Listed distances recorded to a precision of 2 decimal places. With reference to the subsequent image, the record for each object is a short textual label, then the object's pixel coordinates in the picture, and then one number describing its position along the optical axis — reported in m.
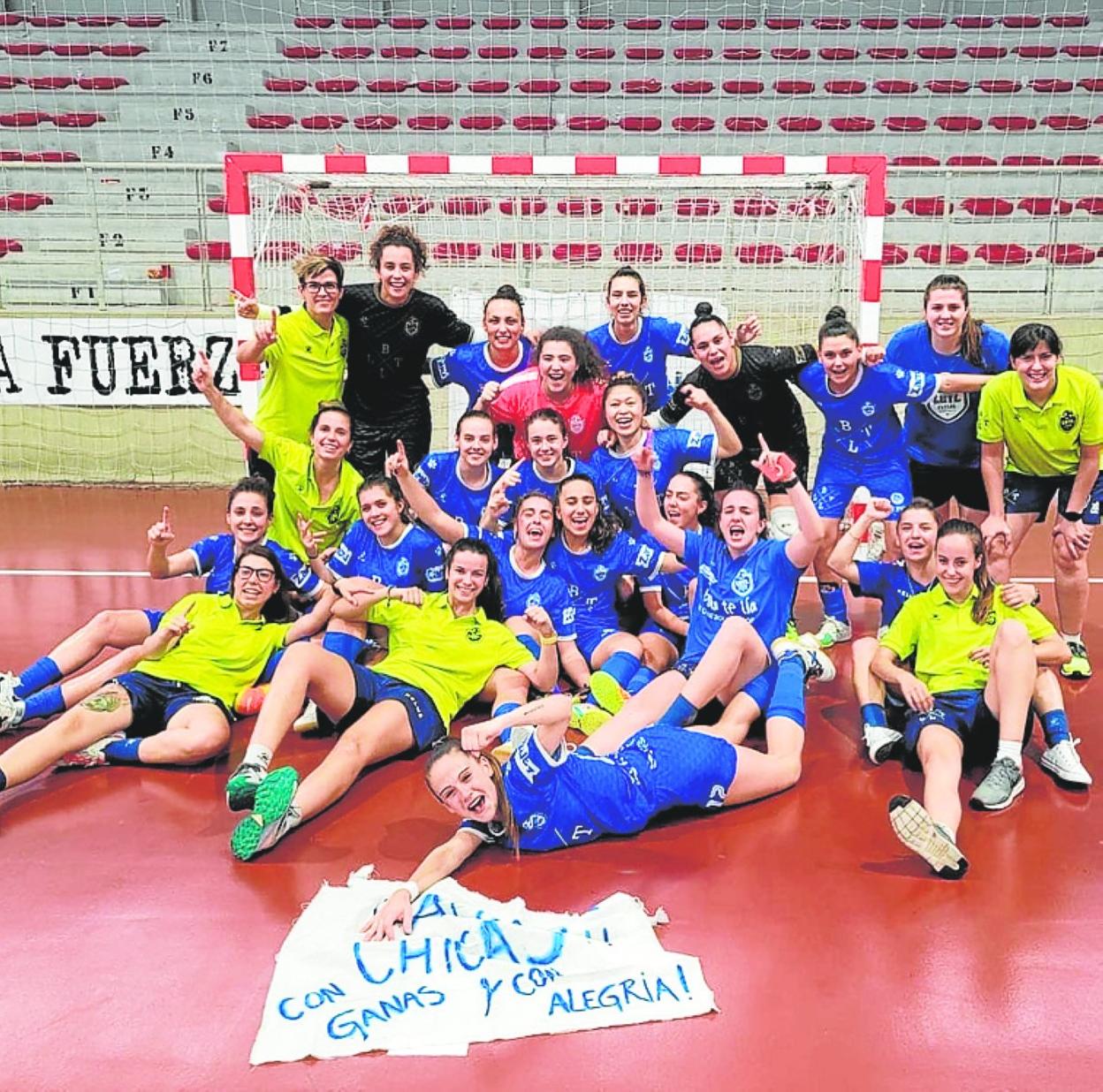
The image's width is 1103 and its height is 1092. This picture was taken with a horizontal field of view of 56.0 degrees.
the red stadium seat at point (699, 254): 8.34
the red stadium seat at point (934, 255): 9.65
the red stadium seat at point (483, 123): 10.71
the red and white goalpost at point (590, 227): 5.31
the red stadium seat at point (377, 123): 10.78
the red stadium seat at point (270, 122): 11.20
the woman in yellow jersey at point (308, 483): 4.38
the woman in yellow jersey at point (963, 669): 3.19
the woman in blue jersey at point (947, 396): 4.46
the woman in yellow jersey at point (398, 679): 3.17
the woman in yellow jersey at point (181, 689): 3.40
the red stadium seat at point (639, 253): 8.59
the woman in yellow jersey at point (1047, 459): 4.10
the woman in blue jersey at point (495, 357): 4.64
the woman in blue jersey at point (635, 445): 4.21
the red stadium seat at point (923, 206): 9.93
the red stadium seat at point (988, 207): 9.50
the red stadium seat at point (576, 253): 8.58
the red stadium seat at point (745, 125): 10.79
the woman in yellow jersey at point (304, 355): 4.62
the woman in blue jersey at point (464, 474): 4.26
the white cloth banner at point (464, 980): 2.23
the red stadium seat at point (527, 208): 9.51
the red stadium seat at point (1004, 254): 9.46
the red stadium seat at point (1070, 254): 9.45
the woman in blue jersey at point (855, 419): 4.38
